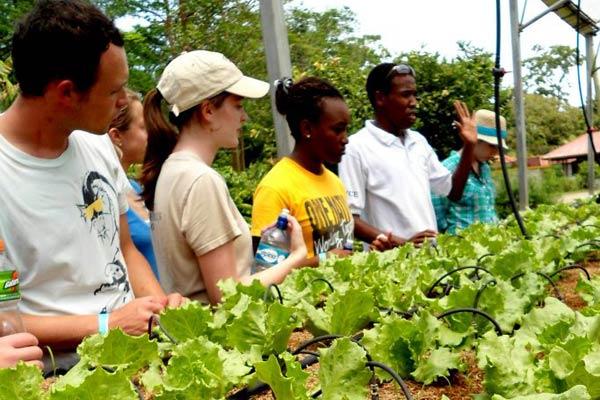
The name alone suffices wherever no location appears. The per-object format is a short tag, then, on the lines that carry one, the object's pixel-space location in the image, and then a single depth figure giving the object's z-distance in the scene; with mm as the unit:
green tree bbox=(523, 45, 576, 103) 57562
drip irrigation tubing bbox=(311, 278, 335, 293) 1970
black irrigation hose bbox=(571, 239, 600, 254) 2693
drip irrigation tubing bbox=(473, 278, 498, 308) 1629
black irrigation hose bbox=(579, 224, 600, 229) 3168
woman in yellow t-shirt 2975
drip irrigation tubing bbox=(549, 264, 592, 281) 2021
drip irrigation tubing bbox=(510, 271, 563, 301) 1939
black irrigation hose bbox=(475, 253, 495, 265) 2311
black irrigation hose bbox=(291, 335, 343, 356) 1321
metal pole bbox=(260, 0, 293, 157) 4328
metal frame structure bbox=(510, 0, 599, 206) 7250
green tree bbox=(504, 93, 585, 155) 48375
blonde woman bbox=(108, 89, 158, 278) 3488
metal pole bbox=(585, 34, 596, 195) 7457
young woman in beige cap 2320
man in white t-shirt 1876
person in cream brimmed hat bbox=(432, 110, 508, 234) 4691
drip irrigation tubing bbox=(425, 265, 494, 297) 1994
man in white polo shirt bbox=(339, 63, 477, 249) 3803
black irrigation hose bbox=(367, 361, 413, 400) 1048
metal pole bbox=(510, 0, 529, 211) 7281
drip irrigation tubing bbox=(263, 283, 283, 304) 1741
